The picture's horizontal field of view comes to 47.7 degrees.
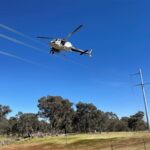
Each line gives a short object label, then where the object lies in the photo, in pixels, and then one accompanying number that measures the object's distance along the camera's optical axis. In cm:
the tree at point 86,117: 8973
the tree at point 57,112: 8064
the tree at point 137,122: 10840
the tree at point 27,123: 9159
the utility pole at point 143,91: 2394
